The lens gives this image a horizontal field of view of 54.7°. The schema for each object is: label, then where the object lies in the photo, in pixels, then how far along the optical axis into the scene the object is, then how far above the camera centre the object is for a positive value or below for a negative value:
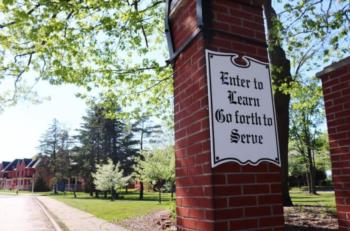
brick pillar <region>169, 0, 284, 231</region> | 2.37 +0.29
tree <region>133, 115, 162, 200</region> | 52.12 +8.30
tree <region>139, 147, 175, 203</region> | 29.85 +1.54
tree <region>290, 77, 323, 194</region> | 29.53 +4.62
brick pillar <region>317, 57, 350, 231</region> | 4.24 +0.67
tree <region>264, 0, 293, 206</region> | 12.07 +3.04
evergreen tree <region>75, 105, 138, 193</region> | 47.94 +5.89
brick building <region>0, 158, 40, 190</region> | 80.38 +3.35
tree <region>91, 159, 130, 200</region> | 36.41 +0.67
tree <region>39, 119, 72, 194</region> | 53.97 +6.28
